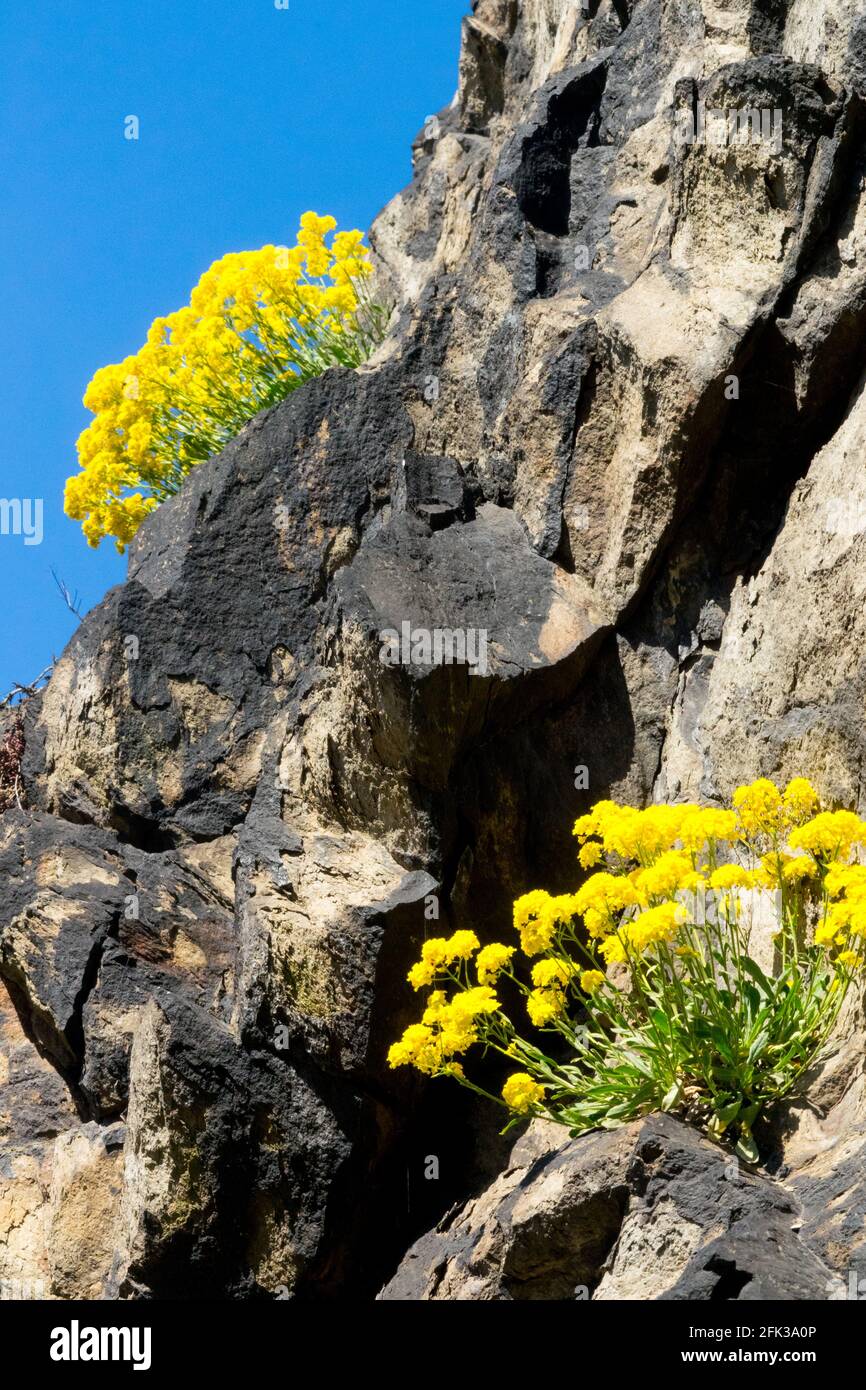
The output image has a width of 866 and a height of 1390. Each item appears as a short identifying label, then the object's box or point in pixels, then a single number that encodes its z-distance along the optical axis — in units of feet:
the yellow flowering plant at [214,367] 34.88
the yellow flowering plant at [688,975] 20.24
